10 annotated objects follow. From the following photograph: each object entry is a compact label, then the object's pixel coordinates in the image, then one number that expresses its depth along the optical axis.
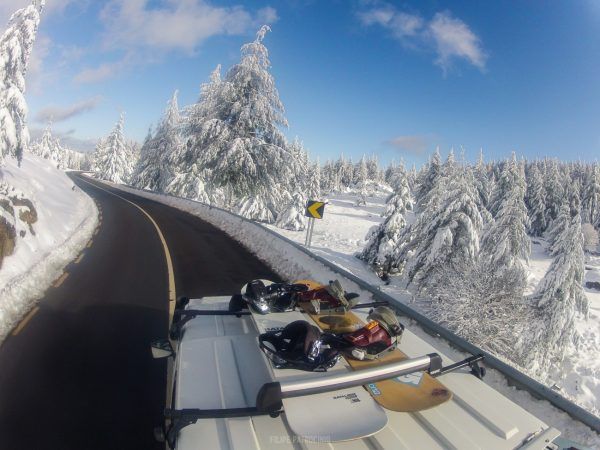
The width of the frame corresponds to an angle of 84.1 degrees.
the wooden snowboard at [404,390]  2.68
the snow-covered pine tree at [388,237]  26.03
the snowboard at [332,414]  2.29
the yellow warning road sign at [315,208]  11.15
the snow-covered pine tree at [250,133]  22.20
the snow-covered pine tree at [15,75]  13.60
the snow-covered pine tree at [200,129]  22.28
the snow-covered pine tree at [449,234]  19.94
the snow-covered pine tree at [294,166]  23.17
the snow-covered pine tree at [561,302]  19.83
